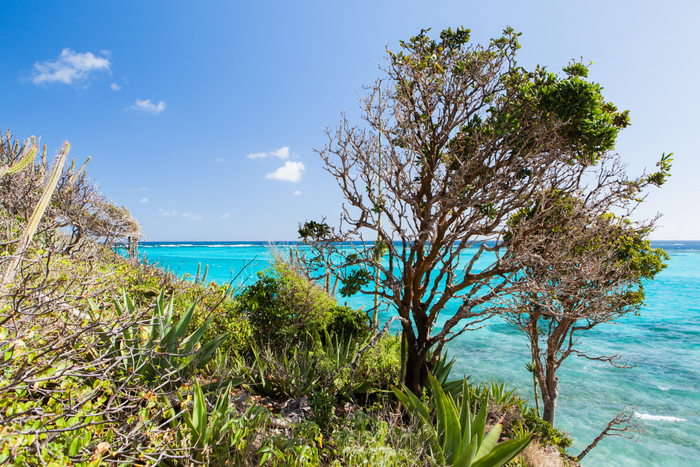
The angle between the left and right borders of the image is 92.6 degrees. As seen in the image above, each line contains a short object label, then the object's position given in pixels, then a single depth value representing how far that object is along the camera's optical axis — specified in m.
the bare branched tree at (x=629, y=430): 8.32
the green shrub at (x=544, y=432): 5.14
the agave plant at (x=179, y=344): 3.97
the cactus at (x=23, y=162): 2.36
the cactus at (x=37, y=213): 2.03
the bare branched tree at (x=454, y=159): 4.25
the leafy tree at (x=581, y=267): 4.61
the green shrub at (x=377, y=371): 5.39
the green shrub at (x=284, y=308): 6.77
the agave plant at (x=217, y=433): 2.96
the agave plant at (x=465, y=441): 3.29
